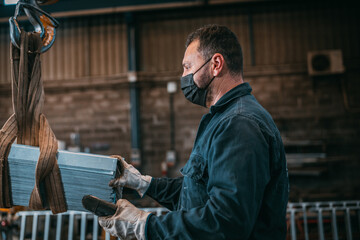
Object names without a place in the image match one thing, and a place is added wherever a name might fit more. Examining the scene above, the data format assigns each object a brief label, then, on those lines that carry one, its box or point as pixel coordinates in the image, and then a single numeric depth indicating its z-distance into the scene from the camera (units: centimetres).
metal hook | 99
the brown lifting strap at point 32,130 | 99
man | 86
